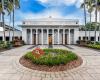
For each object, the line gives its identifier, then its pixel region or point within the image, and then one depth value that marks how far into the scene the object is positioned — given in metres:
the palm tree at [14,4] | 12.54
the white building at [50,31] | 15.29
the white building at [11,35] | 15.92
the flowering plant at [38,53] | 4.06
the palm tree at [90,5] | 12.76
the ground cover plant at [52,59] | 3.48
